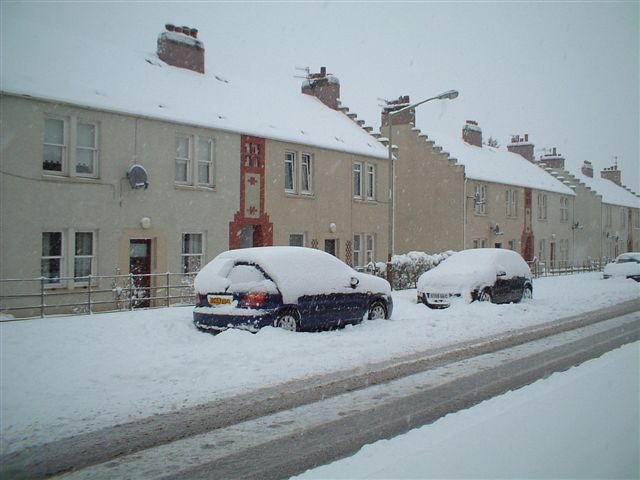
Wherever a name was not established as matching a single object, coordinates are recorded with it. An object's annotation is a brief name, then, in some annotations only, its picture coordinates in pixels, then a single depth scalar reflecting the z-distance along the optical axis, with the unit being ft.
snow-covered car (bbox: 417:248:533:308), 55.52
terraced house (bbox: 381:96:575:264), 113.39
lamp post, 67.15
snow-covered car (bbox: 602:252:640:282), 106.73
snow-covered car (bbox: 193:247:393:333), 36.58
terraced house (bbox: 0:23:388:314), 54.08
